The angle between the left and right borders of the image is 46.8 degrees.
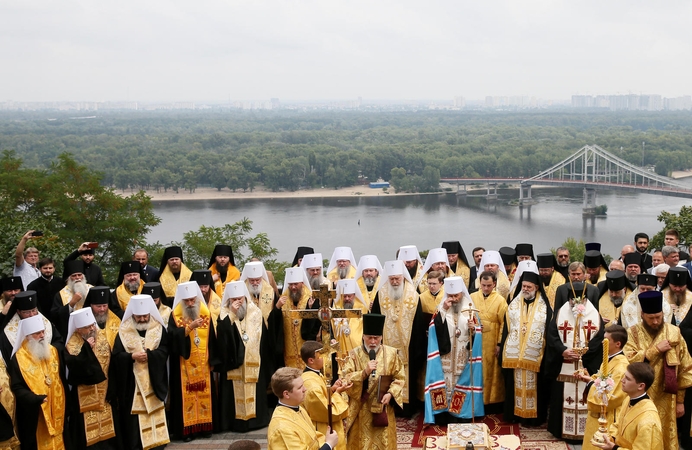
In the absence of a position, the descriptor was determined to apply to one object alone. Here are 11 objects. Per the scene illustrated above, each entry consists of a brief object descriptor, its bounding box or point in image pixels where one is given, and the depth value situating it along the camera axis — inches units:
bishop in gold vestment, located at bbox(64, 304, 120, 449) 308.0
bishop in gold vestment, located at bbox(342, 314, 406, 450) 261.3
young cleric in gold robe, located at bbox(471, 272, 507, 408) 347.9
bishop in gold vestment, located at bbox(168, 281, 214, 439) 337.7
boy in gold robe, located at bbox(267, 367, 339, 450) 206.2
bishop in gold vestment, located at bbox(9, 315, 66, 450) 293.4
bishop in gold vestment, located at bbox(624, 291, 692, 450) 287.6
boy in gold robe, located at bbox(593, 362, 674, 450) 211.8
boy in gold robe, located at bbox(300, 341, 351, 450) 240.5
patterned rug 327.0
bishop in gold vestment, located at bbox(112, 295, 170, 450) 321.4
